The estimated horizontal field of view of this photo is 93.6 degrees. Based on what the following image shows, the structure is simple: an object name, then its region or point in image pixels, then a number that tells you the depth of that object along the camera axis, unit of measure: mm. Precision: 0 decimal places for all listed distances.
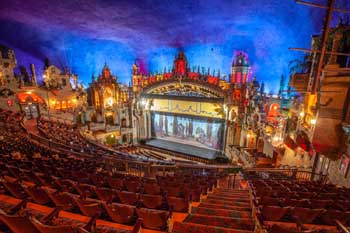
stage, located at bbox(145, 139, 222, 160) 22562
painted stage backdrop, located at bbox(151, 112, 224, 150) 24209
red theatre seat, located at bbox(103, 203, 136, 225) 3041
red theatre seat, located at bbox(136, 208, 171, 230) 2869
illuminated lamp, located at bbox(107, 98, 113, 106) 30531
